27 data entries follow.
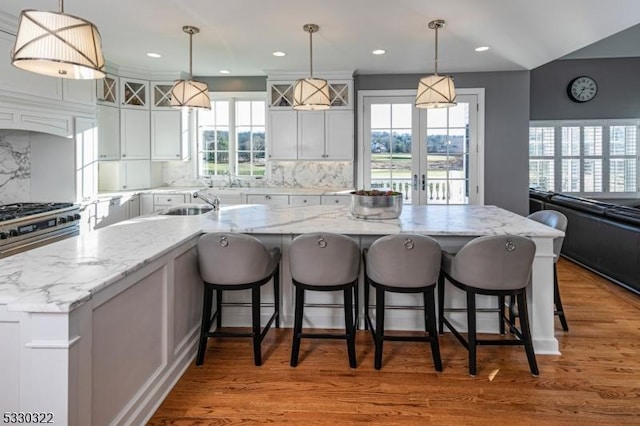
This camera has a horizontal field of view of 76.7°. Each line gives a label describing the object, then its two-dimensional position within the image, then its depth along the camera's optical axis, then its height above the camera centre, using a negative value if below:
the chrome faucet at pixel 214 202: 3.50 -0.03
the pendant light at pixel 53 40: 1.78 +0.71
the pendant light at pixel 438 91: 3.33 +0.89
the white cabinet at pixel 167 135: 5.65 +0.89
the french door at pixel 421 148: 5.64 +0.72
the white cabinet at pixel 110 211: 4.61 -0.15
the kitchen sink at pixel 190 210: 3.78 -0.11
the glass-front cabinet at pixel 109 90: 5.04 +1.39
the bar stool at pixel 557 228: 2.92 -0.23
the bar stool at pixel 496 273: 2.35 -0.44
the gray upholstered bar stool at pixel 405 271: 2.40 -0.44
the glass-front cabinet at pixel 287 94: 5.50 +1.44
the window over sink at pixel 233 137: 5.98 +0.92
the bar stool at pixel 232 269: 2.45 -0.44
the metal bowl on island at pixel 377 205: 3.04 -0.05
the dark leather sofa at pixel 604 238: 3.91 -0.42
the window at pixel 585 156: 7.64 +0.82
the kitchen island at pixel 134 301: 1.34 -0.44
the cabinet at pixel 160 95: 5.63 +1.45
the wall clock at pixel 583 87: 7.55 +2.09
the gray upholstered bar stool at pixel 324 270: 2.45 -0.44
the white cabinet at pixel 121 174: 5.52 +0.34
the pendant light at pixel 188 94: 3.43 +0.89
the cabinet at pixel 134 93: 5.41 +1.44
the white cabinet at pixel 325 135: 5.52 +0.87
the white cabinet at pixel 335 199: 5.29 +0.00
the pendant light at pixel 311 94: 3.40 +0.89
